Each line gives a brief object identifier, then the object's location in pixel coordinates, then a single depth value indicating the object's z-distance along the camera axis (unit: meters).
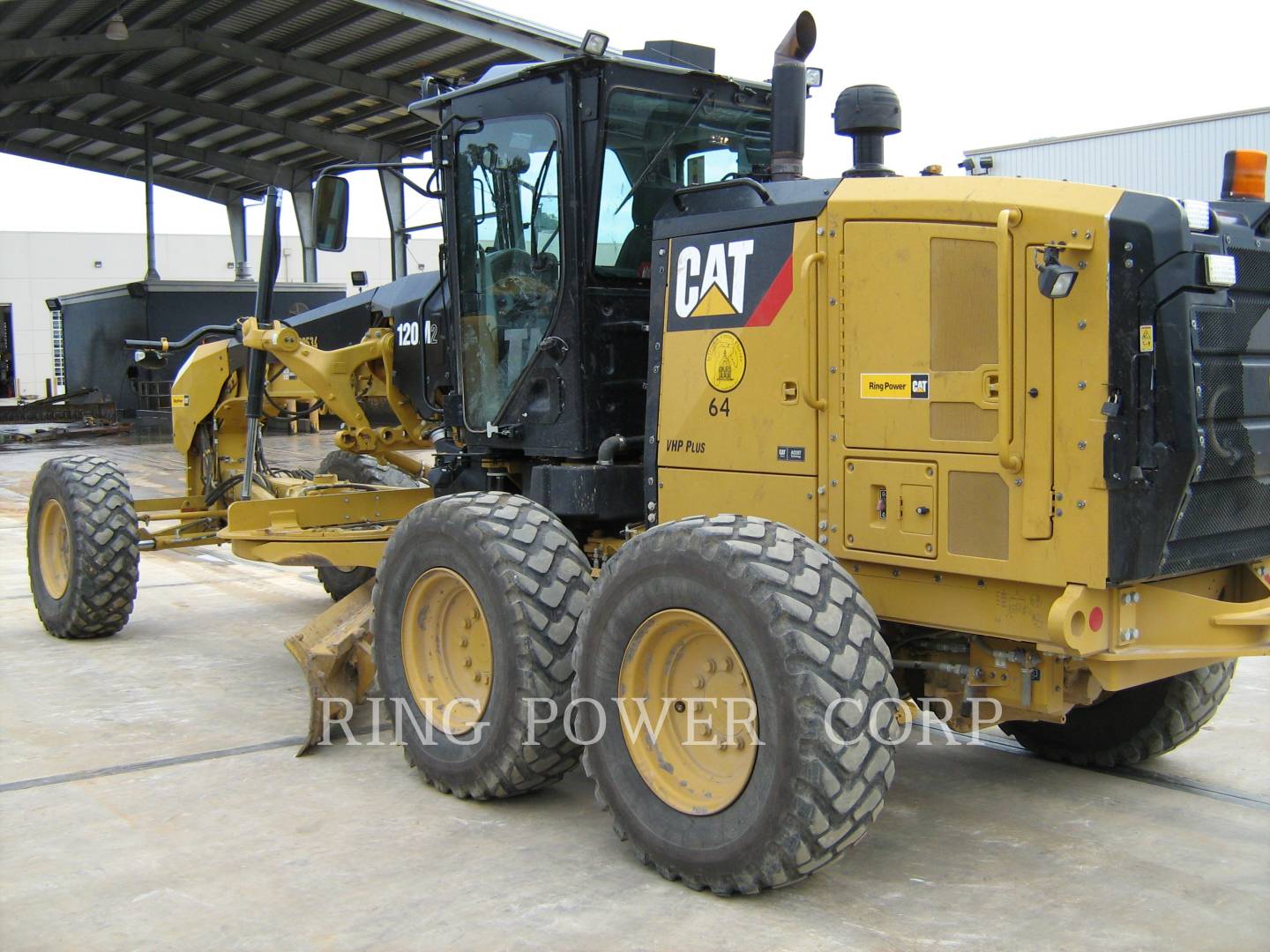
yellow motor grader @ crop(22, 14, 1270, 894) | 3.88
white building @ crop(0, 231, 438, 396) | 48.25
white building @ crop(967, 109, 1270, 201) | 25.27
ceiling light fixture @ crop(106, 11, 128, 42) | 19.59
